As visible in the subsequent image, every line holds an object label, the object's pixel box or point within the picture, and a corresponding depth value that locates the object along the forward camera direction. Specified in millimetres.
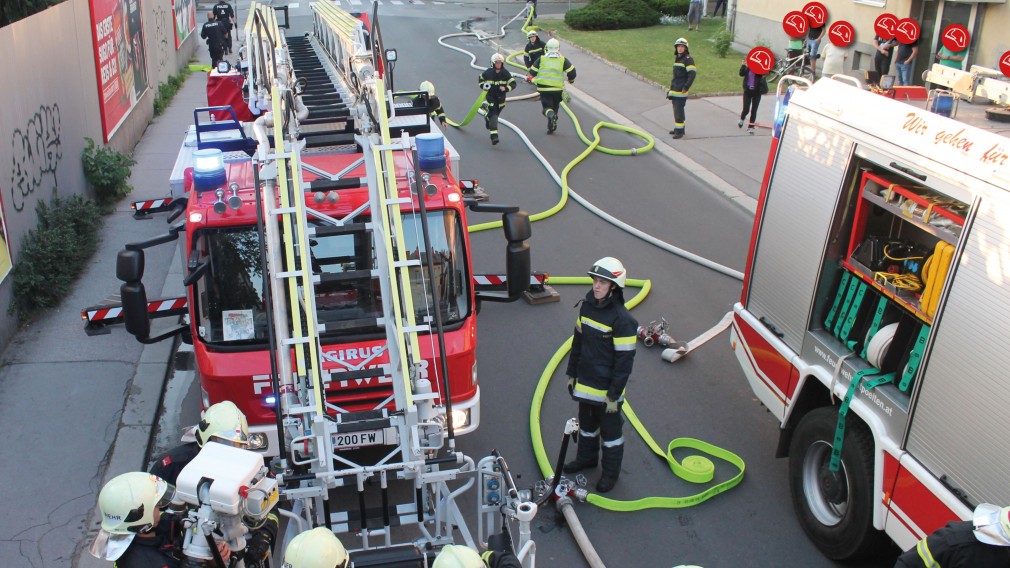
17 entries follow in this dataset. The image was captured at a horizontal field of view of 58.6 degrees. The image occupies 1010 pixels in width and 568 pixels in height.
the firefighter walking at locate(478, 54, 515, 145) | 15117
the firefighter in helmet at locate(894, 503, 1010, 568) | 3754
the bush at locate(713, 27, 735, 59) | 24219
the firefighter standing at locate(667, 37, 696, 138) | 15117
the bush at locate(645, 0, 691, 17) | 30844
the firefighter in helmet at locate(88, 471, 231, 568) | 3740
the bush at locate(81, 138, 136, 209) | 11539
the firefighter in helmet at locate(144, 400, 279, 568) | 4070
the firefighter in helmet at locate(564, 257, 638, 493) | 6000
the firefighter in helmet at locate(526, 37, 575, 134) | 15602
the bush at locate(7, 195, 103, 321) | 8742
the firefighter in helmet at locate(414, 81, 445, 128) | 9430
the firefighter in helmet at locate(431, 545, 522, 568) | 3338
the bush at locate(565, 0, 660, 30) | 29438
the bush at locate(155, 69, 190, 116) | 17980
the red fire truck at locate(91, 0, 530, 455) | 5488
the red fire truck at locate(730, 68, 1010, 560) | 4395
